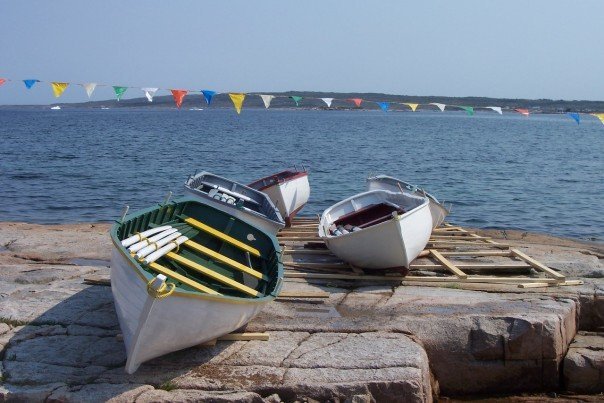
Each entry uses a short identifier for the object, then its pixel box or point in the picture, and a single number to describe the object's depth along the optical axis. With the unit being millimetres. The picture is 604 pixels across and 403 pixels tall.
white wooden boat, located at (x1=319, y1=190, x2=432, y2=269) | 10500
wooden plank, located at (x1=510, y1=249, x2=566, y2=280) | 10475
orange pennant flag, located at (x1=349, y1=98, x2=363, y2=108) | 21448
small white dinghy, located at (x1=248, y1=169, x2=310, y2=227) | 15977
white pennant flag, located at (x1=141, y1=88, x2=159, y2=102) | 19128
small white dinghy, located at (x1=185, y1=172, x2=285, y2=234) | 12484
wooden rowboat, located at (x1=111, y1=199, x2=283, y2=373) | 6730
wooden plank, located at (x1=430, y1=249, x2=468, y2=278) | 10676
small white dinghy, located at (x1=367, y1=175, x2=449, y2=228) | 14859
